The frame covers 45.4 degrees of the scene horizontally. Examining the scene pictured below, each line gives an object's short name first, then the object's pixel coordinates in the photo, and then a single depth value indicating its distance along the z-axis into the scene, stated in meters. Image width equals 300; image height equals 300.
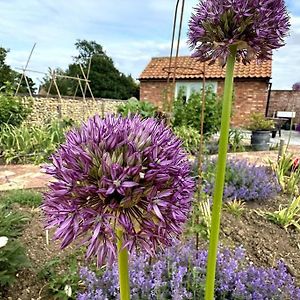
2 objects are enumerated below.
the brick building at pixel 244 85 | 15.02
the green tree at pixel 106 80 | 25.02
